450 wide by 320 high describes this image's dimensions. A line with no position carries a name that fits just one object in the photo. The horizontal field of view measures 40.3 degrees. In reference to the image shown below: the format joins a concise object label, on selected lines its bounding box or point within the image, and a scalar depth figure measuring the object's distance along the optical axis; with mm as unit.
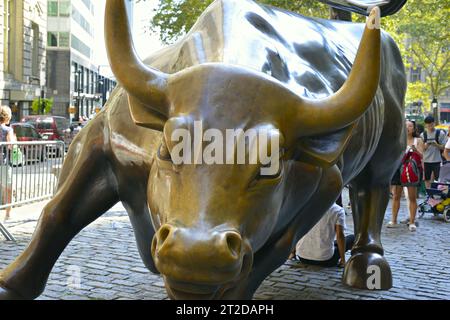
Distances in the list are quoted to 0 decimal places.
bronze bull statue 2812
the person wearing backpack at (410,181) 10211
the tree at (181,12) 19047
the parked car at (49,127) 24953
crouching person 6609
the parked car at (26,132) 20919
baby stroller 11531
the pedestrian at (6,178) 9234
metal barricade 9336
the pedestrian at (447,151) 12680
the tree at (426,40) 21844
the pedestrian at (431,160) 13922
